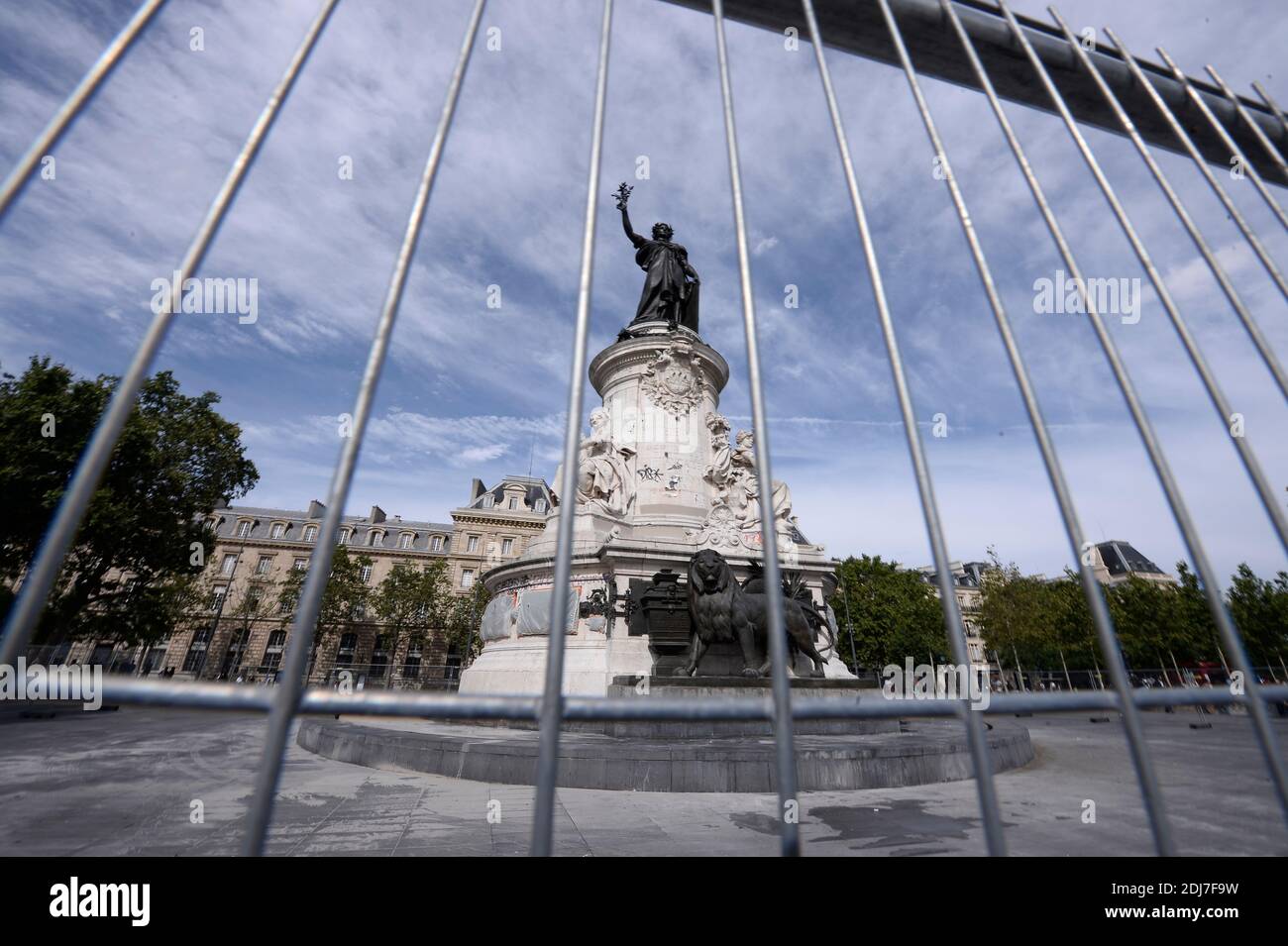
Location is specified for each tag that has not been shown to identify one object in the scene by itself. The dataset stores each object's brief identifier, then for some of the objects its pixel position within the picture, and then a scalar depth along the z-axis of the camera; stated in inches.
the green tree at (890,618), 1401.3
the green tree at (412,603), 1479.6
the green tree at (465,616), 1437.0
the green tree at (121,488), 698.2
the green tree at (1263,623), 1048.2
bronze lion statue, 359.6
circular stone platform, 213.6
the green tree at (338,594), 1423.5
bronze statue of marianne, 721.6
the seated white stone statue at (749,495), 584.1
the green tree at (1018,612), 1296.8
